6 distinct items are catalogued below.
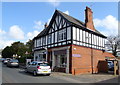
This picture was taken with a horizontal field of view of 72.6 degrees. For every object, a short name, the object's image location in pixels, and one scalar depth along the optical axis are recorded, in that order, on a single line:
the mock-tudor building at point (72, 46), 11.11
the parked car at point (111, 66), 14.67
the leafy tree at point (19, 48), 31.44
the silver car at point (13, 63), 15.21
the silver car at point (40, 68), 8.69
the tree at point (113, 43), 25.86
